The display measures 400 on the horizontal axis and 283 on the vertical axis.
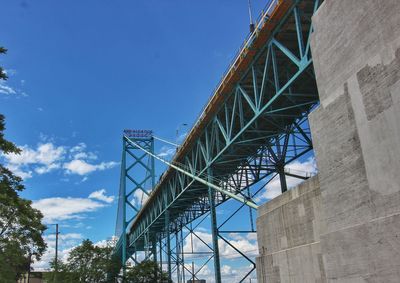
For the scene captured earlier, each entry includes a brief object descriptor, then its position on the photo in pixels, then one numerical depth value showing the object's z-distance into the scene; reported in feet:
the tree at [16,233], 59.91
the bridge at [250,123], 62.59
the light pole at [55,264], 170.04
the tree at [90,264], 168.81
